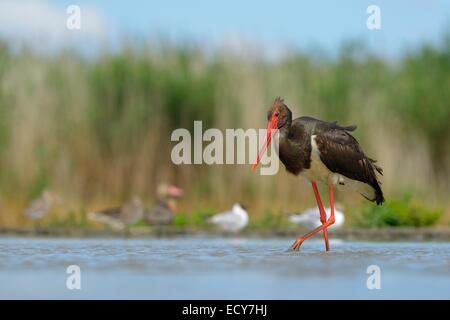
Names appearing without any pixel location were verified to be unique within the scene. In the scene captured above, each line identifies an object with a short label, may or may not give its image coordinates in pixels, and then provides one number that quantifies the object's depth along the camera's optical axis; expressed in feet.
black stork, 27.09
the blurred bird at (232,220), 36.90
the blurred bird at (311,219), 36.58
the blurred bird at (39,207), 39.27
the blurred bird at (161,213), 39.22
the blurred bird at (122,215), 37.60
